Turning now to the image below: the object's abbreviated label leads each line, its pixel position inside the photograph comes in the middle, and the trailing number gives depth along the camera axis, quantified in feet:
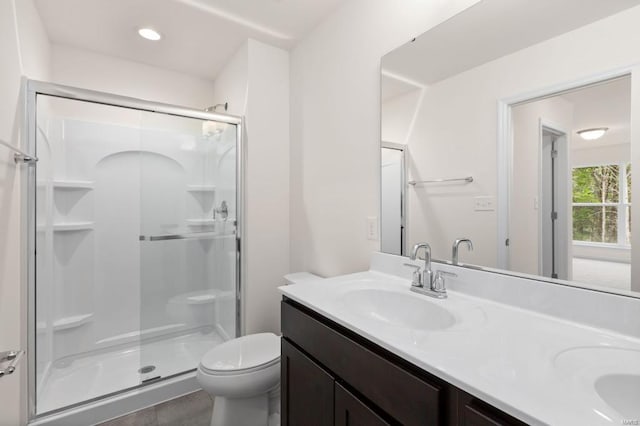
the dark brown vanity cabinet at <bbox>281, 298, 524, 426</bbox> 2.01
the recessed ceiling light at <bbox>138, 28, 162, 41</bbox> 6.60
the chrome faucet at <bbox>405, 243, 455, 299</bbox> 3.69
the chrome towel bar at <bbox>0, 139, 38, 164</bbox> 4.51
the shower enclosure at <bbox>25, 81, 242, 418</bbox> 6.70
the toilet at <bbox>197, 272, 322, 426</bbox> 4.55
